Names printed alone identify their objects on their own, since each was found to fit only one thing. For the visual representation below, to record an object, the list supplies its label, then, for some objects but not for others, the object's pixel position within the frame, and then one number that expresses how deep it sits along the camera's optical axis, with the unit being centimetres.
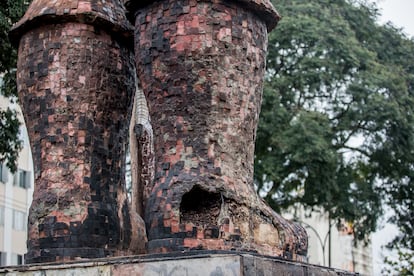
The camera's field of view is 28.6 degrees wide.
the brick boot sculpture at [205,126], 449
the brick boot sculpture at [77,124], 498
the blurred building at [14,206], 2919
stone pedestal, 375
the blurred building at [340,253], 5328
